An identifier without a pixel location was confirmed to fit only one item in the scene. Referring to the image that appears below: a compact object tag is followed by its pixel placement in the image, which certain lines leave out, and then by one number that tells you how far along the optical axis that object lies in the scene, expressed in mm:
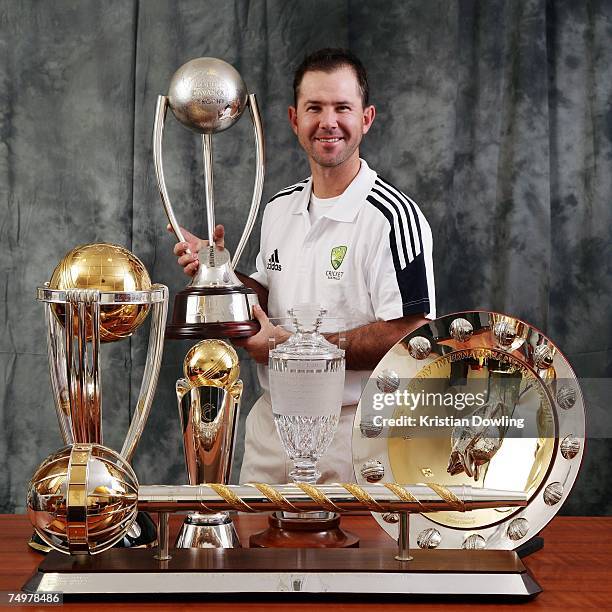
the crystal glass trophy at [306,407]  2964
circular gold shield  3009
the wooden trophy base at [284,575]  2790
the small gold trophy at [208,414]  3043
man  4161
